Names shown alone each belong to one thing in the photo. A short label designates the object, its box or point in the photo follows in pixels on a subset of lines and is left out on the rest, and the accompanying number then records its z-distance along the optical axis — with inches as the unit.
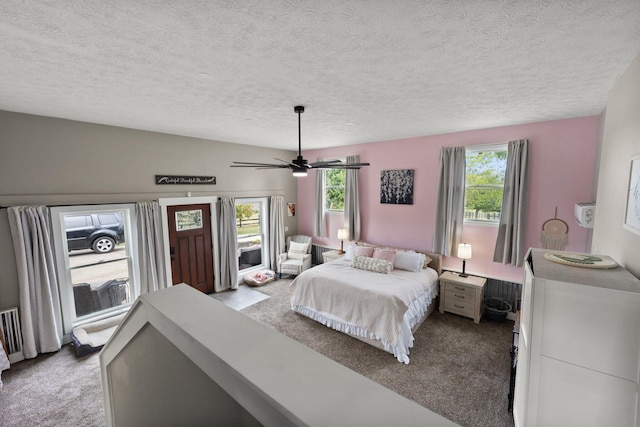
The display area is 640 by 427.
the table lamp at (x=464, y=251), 162.4
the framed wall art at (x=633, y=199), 61.4
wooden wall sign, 168.0
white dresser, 52.9
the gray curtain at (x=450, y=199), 168.4
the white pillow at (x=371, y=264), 168.2
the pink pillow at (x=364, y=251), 189.6
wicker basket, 154.6
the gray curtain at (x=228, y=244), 200.1
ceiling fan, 117.4
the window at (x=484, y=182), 159.9
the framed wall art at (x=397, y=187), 191.6
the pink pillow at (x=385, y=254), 179.3
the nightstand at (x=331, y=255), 220.0
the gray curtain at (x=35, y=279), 120.1
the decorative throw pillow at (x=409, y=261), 170.2
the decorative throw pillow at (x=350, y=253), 197.2
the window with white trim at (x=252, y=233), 224.5
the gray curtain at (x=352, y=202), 215.3
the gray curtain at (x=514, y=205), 146.9
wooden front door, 178.7
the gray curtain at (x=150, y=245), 157.5
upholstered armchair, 231.1
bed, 129.2
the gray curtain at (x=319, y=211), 239.3
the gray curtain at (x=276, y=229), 234.2
